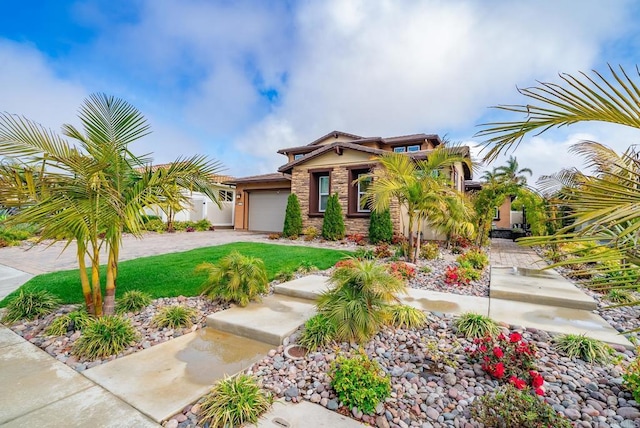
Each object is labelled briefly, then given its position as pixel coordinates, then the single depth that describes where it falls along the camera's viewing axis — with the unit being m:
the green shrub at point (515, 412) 2.00
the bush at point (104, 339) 3.25
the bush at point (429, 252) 8.40
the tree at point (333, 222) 12.40
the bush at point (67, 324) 3.73
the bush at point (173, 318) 4.01
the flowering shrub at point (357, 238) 11.77
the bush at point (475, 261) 7.25
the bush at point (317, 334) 3.37
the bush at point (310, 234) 12.85
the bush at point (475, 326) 3.43
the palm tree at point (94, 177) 3.27
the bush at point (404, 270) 6.21
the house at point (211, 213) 19.62
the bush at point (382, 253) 8.68
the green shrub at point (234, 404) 2.24
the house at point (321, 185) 12.52
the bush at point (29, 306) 4.21
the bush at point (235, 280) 4.61
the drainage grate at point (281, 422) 2.20
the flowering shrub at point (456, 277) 5.80
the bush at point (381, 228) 11.27
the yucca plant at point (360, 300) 3.42
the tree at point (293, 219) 13.51
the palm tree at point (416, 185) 7.23
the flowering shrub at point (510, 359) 2.61
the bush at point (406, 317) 3.75
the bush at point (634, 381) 2.32
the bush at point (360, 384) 2.39
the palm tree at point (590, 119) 1.39
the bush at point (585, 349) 3.03
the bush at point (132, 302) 4.46
